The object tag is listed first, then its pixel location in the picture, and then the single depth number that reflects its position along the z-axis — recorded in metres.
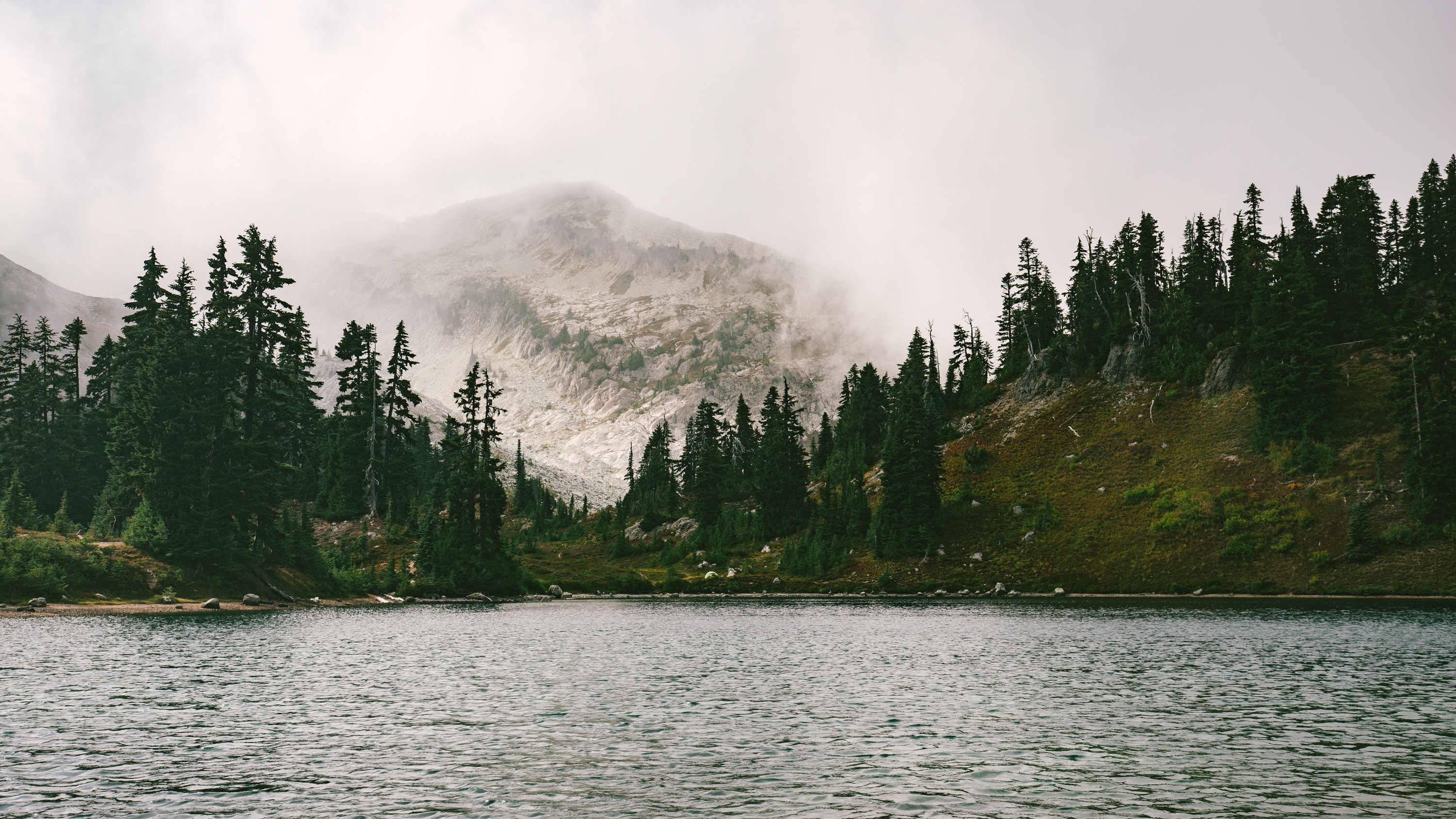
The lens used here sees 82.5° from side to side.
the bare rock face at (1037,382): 150.50
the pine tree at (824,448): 180.00
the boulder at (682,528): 161.75
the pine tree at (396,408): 130.88
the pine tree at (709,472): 158.12
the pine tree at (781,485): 150.75
